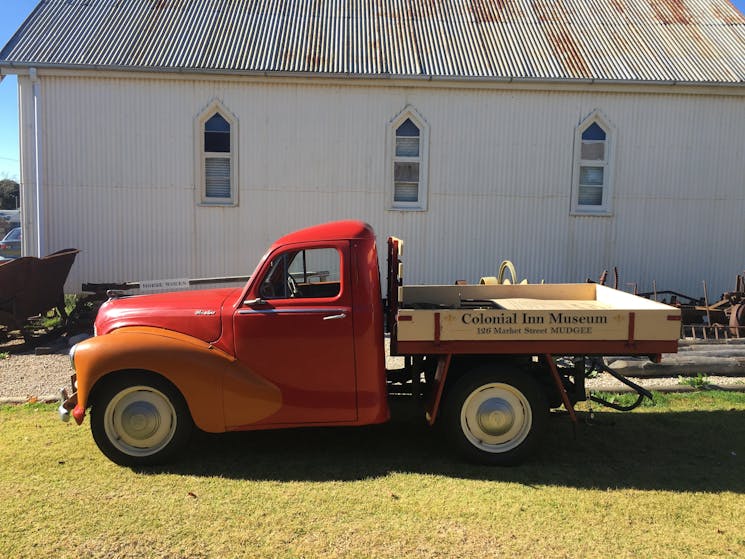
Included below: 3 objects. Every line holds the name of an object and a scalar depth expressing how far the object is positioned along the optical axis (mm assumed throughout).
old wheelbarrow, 9227
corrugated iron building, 11945
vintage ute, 4676
